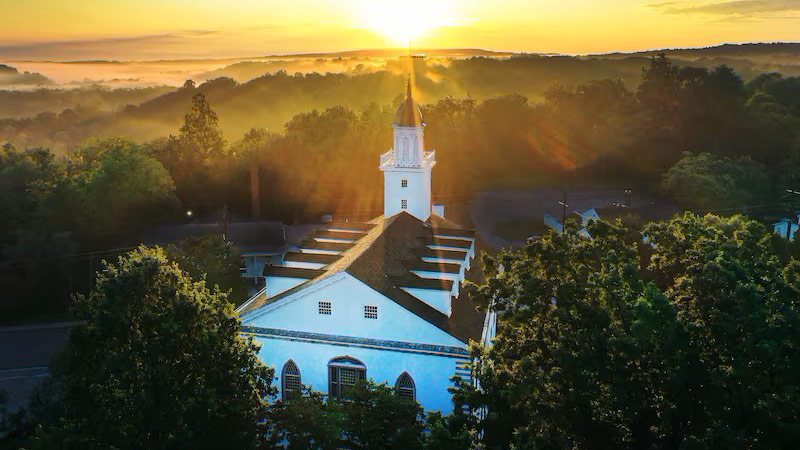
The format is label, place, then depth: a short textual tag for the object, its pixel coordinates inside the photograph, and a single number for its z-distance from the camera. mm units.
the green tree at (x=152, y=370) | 22891
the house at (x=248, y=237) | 59406
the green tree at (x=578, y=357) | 22094
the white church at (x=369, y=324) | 32406
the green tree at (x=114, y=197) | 66188
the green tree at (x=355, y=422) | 25828
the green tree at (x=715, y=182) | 75125
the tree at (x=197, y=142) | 87875
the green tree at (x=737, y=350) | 20922
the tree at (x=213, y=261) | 50719
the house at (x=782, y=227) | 64975
